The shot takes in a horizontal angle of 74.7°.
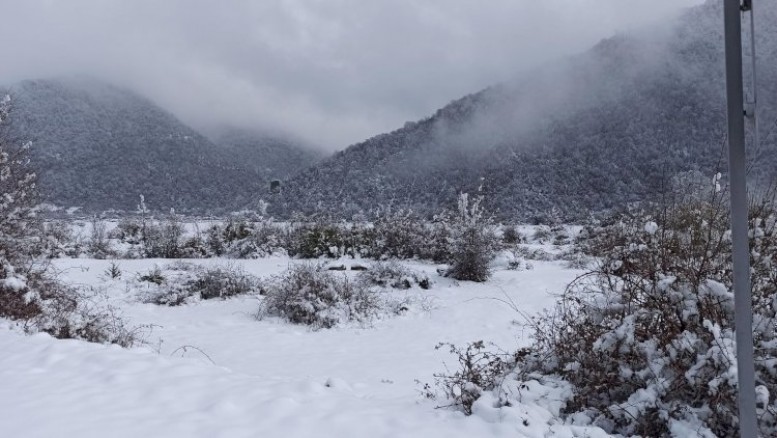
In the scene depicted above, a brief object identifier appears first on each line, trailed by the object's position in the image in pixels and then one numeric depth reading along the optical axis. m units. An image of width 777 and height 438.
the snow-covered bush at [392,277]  10.45
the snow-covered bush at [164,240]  15.01
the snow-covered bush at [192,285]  9.13
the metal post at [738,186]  1.80
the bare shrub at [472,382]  3.61
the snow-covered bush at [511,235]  18.48
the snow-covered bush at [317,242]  14.45
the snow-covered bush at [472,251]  11.36
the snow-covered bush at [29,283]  5.91
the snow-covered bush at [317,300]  8.07
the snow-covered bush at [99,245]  14.56
